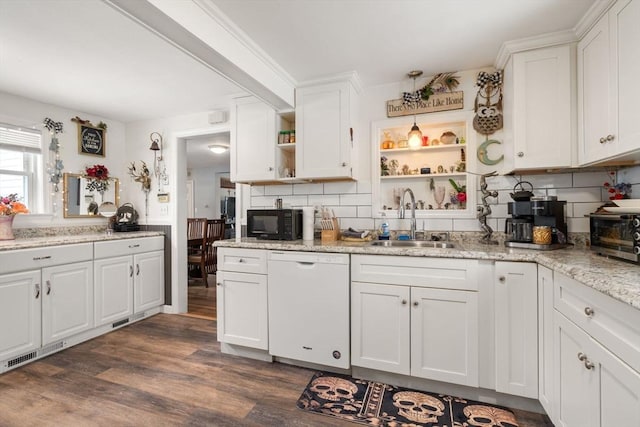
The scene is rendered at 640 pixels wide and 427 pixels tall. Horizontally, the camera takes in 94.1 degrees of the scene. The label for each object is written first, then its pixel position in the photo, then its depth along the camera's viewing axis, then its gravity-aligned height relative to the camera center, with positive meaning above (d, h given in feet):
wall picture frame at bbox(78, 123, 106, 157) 11.02 +2.79
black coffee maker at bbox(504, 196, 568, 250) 6.22 -0.25
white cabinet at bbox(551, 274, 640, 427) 3.15 -1.84
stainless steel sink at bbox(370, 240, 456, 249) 7.45 -0.81
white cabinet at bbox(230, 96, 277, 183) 8.93 +2.21
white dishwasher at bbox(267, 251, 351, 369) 6.86 -2.26
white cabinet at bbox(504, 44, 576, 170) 6.39 +2.28
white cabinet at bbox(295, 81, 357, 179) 8.18 +2.30
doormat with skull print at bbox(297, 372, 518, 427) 5.51 -3.87
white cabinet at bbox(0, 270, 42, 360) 7.19 -2.51
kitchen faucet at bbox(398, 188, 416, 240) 8.01 +0.00
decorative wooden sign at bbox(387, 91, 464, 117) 8.09 +3.01
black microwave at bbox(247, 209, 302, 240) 8.13 -0.32
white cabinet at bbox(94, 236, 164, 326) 9.47 -2.23
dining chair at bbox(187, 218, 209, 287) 15.52 -1.84
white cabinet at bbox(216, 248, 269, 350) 7.64 -2.25
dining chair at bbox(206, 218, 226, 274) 15.94 -1.33
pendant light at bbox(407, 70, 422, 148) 8.11 +2.12
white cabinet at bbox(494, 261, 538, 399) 5.58 -2.22
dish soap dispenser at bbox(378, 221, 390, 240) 8.38 -0.59
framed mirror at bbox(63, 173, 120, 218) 10.72 +0.63
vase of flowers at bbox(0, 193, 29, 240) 8.48 +0.04
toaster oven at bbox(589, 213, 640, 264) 4.36 -0.39
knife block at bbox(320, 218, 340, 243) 8.30 -0.61
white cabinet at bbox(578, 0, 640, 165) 4.78 +2.24
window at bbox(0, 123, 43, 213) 9.40 +1.61
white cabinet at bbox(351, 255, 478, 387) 5.99 -2.23
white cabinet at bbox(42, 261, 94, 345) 8.06 -2.50
